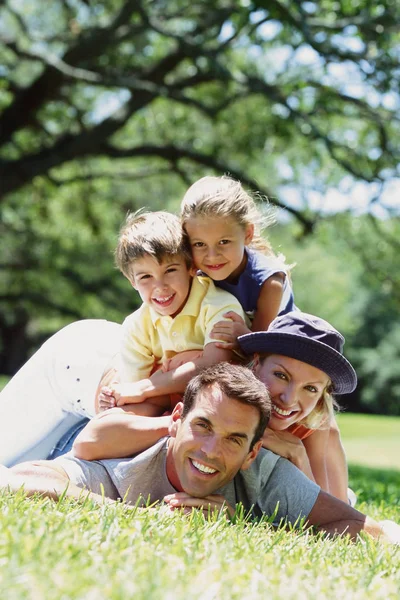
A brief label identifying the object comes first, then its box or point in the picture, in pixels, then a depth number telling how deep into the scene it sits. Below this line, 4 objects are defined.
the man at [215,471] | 3.33
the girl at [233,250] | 4.09
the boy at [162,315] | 3.94
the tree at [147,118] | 9.95
